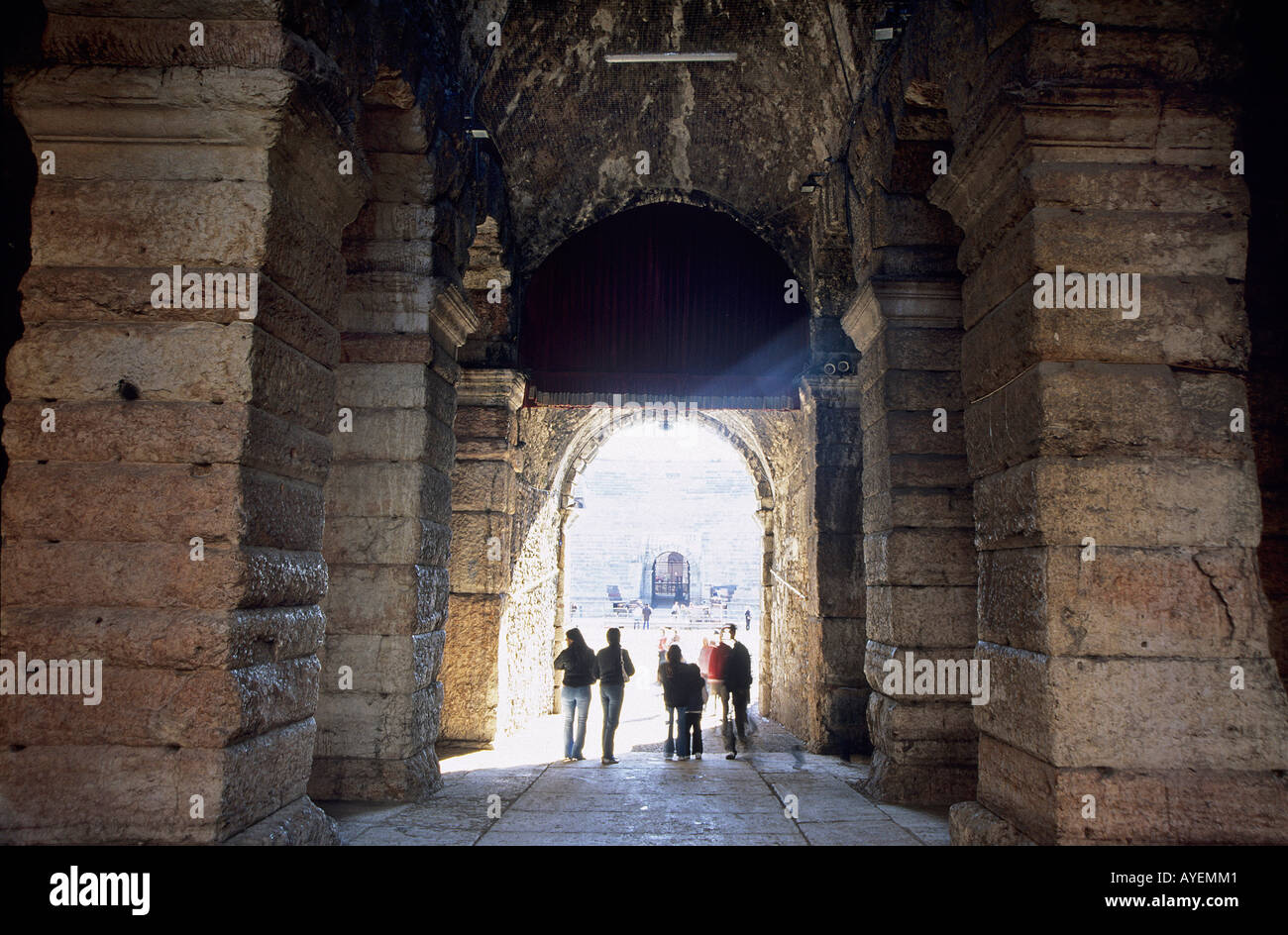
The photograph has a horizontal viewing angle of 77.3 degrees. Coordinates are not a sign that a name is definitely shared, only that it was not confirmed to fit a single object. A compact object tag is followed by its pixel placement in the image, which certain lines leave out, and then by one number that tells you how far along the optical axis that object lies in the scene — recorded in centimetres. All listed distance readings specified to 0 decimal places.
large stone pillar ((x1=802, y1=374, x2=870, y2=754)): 672
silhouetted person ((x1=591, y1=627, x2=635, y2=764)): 652
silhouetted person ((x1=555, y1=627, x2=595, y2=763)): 651
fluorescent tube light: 645
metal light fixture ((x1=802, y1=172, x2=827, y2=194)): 707
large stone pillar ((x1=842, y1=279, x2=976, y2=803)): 471
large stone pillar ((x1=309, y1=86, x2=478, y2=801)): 464
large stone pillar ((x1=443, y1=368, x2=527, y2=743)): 679
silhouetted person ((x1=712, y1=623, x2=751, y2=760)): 759
